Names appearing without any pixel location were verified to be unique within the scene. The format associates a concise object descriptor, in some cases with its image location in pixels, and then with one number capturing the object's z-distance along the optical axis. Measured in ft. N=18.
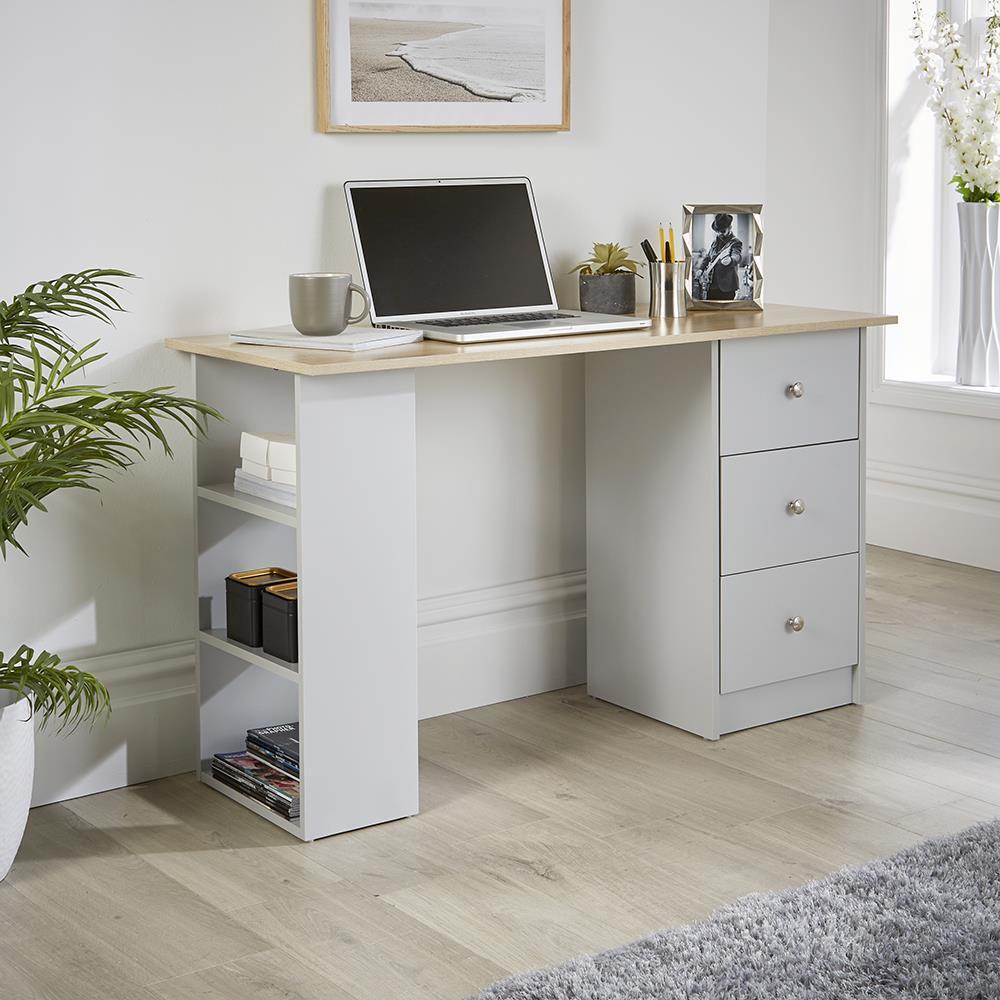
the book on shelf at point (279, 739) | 8.30
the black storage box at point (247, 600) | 8.30
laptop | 8.93
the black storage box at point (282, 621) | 7.94
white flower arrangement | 13.10
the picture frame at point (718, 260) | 10.01
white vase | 13.48
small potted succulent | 9.70
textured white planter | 7.26
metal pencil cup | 9.89
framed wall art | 8.96
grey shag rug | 6.13
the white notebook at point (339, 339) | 7.84
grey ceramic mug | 8.08
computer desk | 7.78
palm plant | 7.14
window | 14.52
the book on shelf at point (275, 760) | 8.20
